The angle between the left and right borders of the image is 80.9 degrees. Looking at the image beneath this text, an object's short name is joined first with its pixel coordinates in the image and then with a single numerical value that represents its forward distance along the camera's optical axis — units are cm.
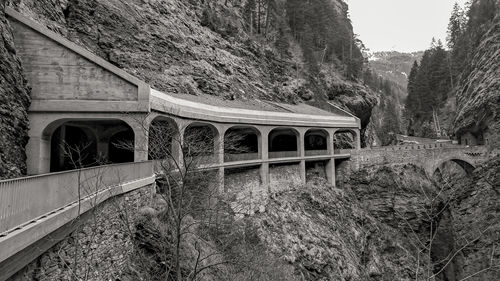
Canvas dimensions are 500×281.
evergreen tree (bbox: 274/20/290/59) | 4569
